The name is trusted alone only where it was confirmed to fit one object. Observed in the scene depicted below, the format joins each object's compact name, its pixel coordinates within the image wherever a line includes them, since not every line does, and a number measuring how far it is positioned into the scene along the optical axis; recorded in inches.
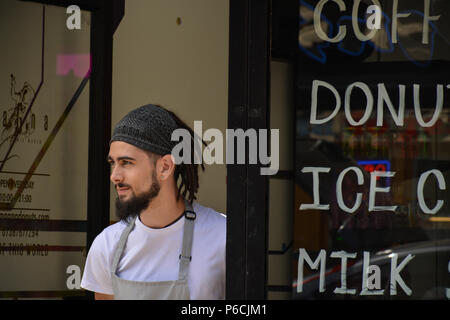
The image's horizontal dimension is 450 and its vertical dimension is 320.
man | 283.5
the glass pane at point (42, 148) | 309.6
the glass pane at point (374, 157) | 272.7
